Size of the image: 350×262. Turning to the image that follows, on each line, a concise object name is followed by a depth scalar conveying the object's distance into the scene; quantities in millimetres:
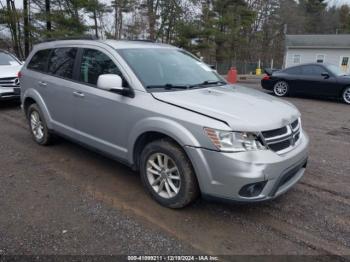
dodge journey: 2787
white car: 7988
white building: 30467
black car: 10367
